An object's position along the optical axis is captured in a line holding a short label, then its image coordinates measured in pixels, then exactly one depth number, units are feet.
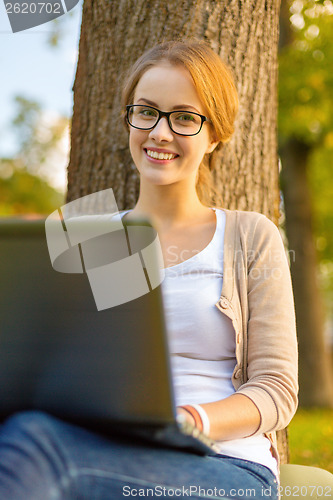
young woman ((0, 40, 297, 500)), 3.81
